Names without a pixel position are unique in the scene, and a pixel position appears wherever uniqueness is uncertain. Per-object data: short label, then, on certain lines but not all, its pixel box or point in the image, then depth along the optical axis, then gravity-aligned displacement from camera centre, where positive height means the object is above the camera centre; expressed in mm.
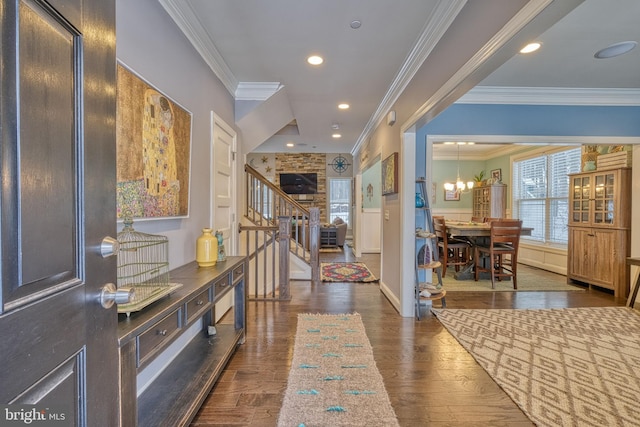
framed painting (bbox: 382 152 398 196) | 3438 +437
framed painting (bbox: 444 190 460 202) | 8203 +382
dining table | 4574 -367
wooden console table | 1082 -682
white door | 2949 +261
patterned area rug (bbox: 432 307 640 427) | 1766 -1163
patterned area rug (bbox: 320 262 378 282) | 4812 -1124
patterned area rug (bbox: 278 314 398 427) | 1663 -1163
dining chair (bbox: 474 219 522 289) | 4383 -468
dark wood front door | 516 +2
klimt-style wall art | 1547 +352
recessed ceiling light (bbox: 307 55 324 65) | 2889 +1488
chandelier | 6336 +529
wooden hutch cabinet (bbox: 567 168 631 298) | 3916 -260
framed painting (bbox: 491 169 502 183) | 7138 +854
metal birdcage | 1316 -305
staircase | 4574 -234
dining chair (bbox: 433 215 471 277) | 5133 -649
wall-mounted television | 9156 +836
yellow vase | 2221 -311
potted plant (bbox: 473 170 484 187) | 7654 +837
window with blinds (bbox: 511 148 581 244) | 5435 +364
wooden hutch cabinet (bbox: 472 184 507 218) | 6789 +227
